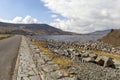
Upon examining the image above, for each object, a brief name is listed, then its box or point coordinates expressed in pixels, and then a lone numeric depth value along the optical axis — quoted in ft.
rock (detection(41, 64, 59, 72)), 16.25
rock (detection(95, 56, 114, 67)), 25.42
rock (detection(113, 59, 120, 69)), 26.58
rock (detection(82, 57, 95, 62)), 26.07
